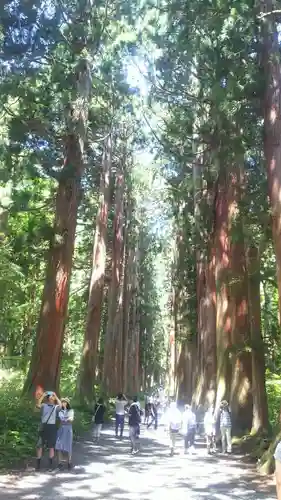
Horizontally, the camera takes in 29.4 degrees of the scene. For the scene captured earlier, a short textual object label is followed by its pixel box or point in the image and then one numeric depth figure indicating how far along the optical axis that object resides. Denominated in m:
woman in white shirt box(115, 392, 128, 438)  18.97
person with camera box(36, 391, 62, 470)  10.11
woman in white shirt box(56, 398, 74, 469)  10.44
